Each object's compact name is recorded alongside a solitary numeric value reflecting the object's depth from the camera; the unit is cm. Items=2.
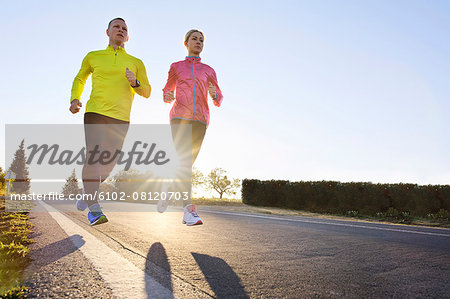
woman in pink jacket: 417
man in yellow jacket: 379
